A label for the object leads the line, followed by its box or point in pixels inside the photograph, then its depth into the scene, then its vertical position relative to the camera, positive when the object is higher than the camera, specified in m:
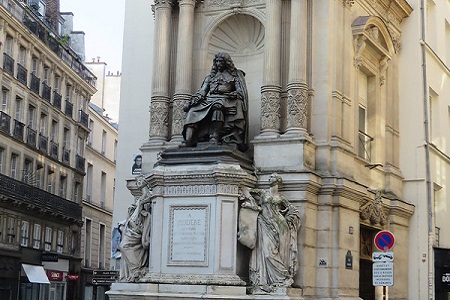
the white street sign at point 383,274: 17.41 +0.58
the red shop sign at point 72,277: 50.41 +0.92
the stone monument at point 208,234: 18.05 +1.32
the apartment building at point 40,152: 43.00 +7.42
